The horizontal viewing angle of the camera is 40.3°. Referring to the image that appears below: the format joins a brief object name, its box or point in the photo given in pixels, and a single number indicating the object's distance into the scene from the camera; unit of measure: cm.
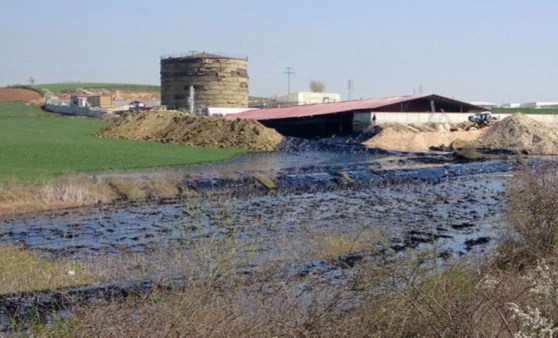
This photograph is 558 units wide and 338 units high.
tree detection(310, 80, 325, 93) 14652
